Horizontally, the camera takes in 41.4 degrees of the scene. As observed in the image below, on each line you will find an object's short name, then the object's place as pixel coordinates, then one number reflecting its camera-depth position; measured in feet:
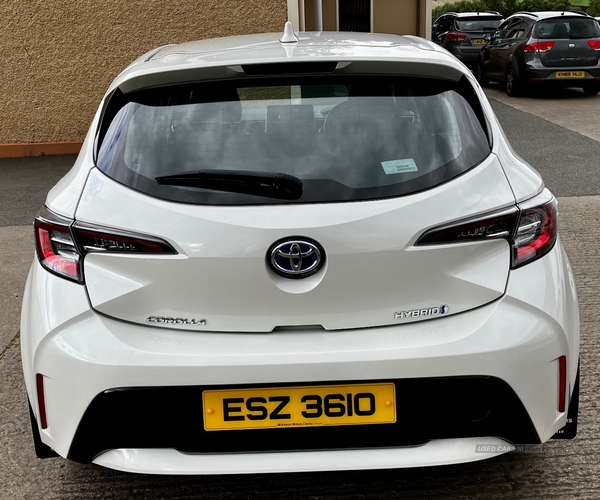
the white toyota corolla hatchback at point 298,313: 7.22
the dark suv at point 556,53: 47.62
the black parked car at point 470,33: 67.56
